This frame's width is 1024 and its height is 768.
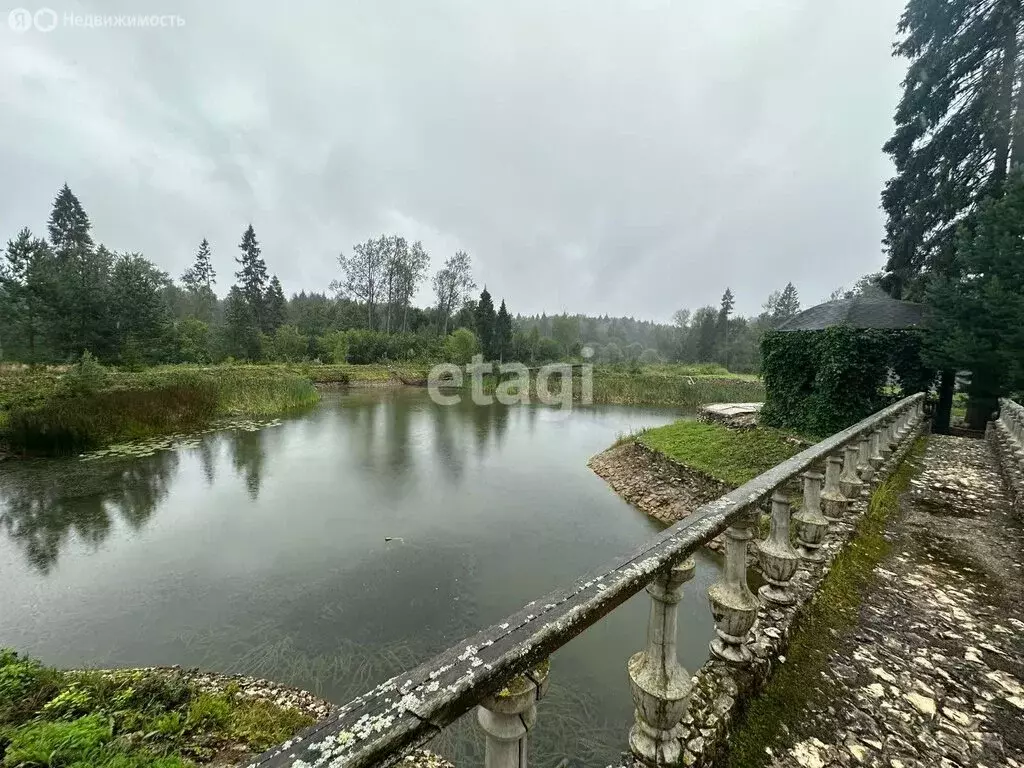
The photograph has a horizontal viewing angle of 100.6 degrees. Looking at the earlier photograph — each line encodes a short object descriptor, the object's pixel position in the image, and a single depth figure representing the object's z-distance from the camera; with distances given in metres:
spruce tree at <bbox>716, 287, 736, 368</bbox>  49.84
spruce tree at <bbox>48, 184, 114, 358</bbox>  23.31
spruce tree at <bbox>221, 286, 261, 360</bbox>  34.69
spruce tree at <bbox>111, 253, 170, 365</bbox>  25.73
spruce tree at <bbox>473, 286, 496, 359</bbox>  41.91
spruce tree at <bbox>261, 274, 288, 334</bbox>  45.78
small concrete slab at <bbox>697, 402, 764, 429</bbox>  13.41
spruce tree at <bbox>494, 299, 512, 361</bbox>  42.06
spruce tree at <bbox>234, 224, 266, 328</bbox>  47.25
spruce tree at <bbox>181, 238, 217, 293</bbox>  53.28
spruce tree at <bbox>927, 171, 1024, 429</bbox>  8.08
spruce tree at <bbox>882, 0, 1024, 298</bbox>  10.76
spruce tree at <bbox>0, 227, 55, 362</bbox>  22.53
